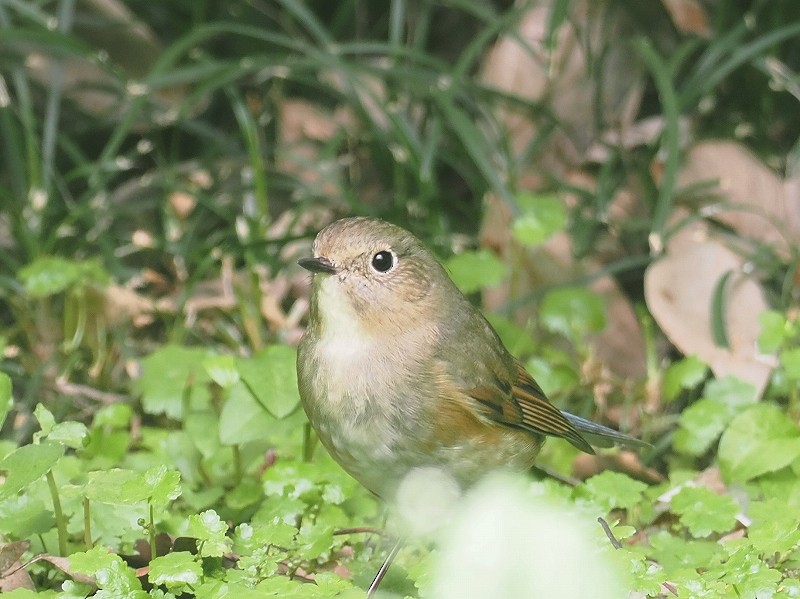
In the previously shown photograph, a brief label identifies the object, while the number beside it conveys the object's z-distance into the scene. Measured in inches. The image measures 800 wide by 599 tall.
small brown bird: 212.0
